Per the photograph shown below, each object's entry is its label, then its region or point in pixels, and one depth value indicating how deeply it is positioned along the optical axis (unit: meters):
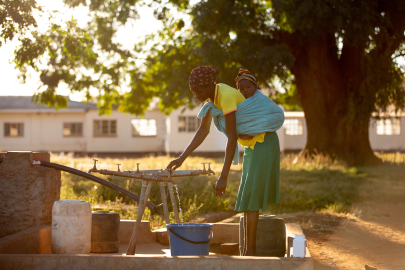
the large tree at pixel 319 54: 14.33
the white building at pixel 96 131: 33.56
